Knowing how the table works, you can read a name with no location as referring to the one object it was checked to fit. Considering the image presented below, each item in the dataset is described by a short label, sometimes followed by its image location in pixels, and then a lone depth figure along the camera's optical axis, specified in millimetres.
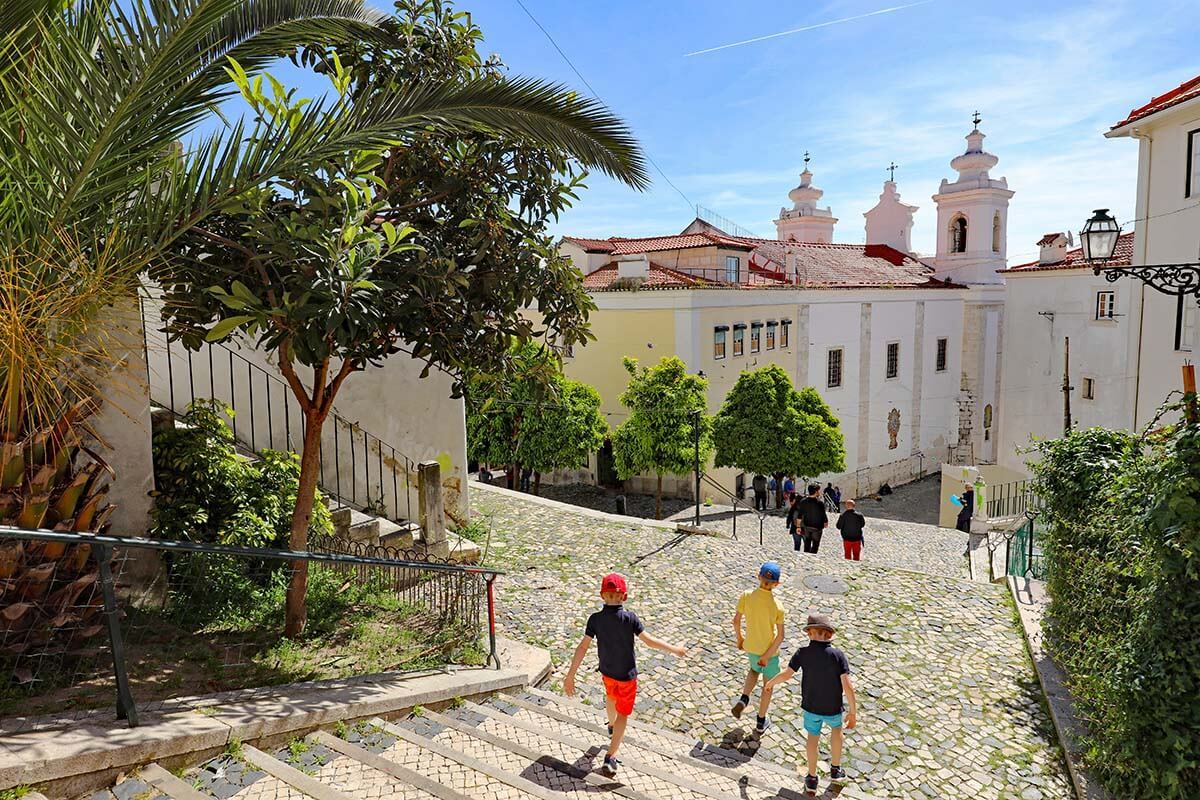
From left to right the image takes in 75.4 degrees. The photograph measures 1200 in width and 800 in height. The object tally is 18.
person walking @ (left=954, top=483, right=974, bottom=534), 19750
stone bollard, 9297
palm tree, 3607
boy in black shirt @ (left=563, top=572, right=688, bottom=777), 4938
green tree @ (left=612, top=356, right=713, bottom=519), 21375
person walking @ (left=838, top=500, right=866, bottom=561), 12515
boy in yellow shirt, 5895
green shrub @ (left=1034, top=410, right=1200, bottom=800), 4016
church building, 26766
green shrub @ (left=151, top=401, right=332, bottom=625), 6074
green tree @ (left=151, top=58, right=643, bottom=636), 4473
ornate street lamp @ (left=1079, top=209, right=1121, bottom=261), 8031
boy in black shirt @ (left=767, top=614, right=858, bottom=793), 4898
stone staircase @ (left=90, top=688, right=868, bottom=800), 3679
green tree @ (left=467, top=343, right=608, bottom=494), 22062
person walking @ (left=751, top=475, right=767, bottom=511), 24703
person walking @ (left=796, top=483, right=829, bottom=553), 12898
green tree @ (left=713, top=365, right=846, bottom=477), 23562
